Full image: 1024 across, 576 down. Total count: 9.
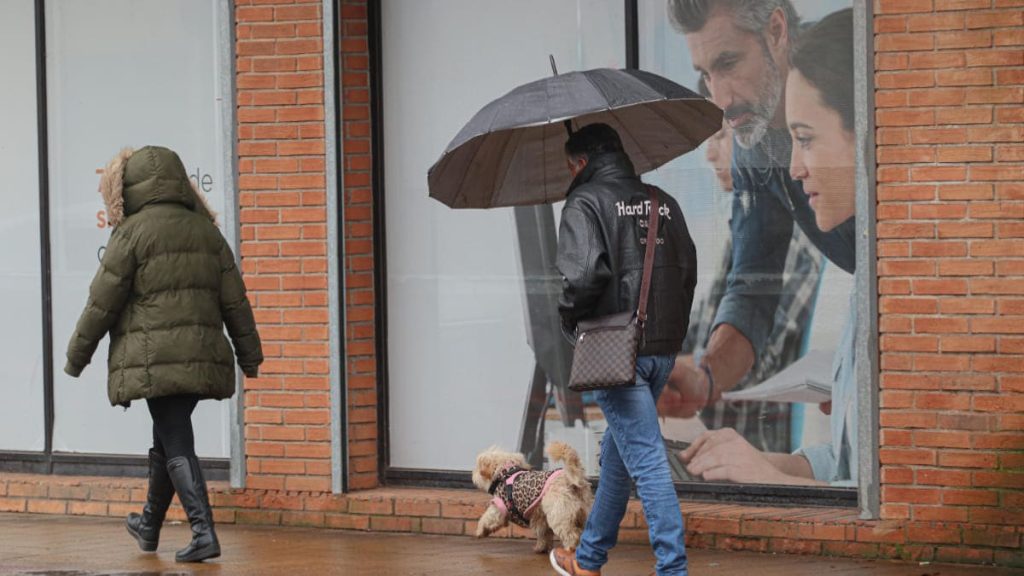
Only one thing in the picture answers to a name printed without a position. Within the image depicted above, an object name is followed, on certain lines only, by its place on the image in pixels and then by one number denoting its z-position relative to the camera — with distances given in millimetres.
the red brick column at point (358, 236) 19281
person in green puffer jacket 16297
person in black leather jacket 13859
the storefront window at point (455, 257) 19109
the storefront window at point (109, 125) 20375
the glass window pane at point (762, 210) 17578
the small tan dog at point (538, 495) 16219
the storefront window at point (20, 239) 21484
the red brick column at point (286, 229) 19125
